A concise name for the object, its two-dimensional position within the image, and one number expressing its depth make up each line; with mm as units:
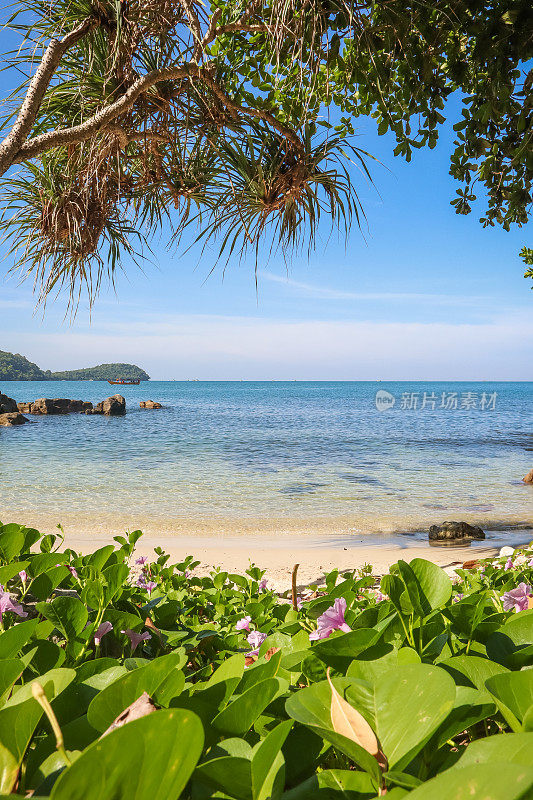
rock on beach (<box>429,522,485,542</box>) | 5676
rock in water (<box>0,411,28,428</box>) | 23500
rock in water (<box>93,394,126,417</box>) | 31078
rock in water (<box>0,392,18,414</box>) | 26172
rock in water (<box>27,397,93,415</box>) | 30969
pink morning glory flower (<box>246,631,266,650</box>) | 908
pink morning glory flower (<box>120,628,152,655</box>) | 737
